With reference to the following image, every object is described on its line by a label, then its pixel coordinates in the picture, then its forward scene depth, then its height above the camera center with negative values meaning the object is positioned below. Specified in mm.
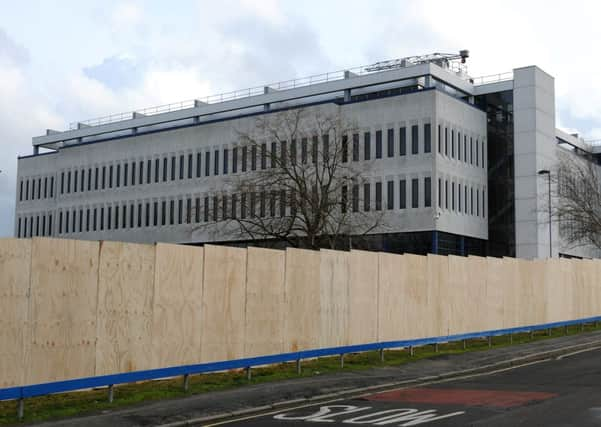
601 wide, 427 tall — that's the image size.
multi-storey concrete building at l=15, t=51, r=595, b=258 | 62500 +11031
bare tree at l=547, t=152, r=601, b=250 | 50688 +5928
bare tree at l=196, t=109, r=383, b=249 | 34938 +5048
